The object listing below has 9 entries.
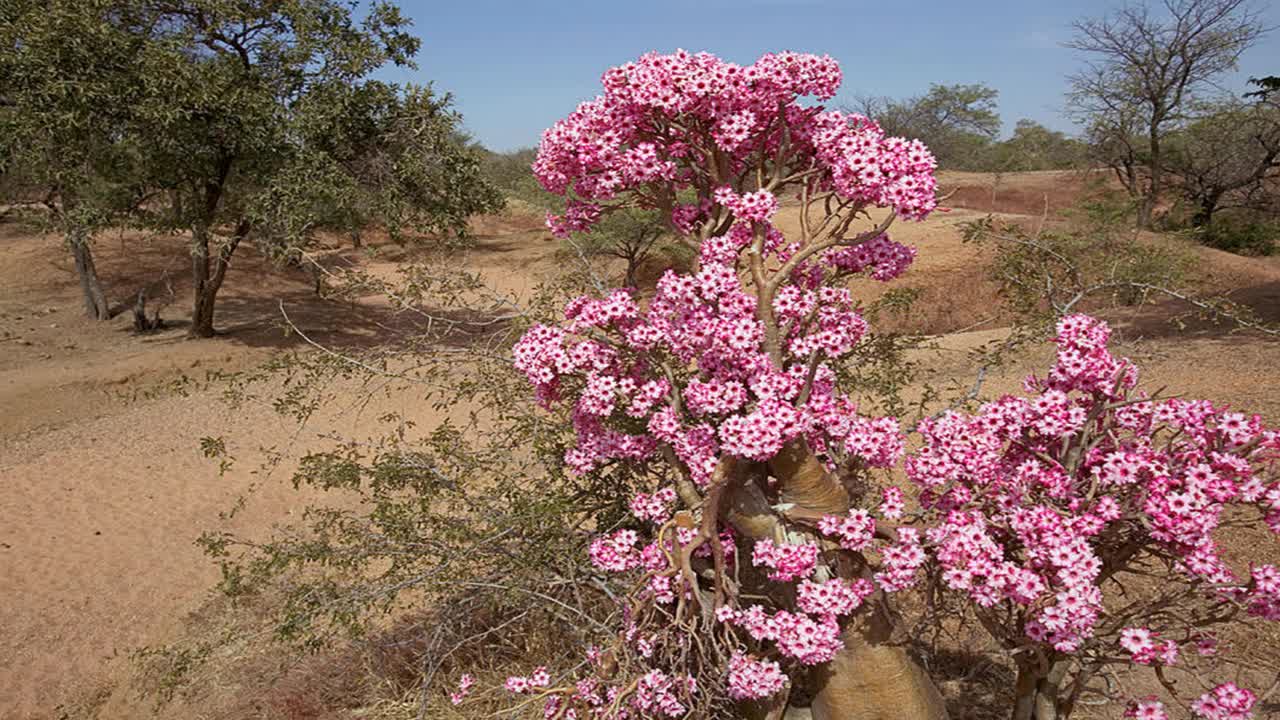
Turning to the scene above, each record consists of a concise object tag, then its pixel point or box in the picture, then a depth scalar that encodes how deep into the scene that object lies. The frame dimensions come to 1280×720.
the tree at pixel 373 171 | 12.84
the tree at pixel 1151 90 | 20.06
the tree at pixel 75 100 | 11.59
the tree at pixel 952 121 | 43.72
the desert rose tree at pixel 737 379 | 3.28
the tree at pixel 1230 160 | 16.80
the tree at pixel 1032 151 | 40.53
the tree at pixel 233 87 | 12.32
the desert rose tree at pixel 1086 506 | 2.87
